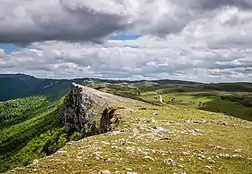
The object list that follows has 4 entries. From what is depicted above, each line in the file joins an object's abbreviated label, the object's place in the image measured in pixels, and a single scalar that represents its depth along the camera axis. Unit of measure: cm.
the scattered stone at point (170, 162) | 1856
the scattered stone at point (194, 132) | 2907
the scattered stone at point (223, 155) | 2113
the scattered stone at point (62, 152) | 2066
